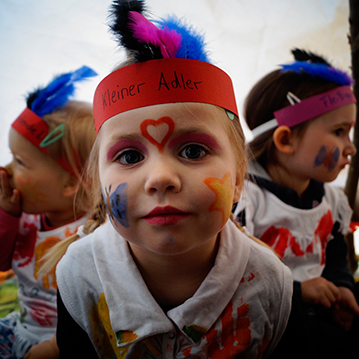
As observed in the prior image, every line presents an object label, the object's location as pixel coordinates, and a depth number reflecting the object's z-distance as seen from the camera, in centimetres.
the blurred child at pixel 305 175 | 111
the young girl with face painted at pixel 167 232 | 55
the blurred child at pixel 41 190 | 106
